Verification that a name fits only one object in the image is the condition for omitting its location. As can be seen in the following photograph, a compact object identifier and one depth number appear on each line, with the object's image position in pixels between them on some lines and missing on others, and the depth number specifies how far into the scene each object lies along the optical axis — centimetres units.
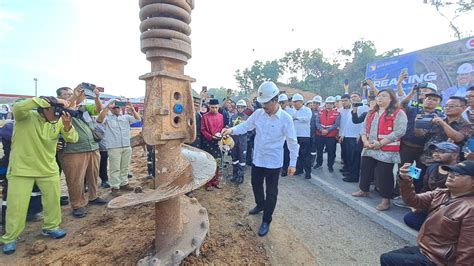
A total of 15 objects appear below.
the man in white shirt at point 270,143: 339
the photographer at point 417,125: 384
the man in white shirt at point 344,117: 630
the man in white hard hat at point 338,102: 746
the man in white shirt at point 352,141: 566
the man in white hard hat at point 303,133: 591
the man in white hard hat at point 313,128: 665
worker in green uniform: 296
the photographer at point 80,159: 389
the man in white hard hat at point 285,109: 630
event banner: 918
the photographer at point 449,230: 177
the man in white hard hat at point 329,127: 653
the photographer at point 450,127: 328
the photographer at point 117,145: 491
